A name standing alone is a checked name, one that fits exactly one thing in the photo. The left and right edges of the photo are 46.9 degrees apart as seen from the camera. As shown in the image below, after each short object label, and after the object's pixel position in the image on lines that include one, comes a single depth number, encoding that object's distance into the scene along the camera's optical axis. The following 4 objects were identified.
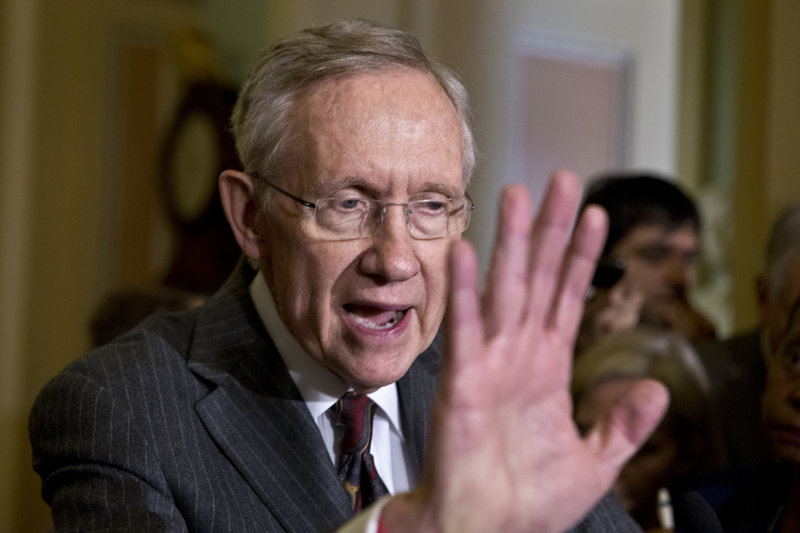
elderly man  1.16
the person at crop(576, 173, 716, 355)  2.39
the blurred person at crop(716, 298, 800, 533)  1.57
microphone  1.28
